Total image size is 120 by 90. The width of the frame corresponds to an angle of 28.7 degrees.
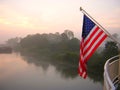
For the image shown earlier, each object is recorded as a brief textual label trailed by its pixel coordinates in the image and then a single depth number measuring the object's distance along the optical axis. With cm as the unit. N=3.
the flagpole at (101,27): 509
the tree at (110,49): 3281
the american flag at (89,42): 555
